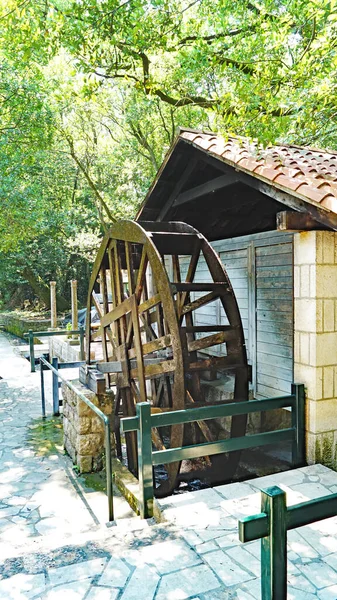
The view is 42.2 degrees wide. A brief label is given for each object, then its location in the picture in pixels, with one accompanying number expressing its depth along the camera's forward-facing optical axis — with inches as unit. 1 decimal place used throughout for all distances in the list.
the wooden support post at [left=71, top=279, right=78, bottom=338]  495.8
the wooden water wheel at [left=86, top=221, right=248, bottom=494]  176.9
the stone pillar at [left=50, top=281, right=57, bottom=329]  546.4
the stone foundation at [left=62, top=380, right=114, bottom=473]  185.9
